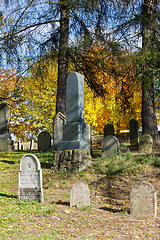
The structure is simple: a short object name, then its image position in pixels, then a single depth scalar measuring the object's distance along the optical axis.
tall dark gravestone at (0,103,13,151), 15.62
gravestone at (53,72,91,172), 9.79
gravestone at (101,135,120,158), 10.86
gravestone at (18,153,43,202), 7.14
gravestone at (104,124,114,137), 16.33
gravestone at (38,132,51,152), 14.02
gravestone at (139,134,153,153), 11.38
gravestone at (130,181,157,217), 6.04
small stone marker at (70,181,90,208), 6.69
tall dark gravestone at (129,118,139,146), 14.43
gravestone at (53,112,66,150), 13.71
